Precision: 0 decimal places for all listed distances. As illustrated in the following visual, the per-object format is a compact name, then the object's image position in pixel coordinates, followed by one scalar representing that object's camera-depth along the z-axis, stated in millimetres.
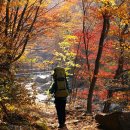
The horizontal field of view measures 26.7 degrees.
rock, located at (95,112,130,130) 7248
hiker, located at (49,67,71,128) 7773
